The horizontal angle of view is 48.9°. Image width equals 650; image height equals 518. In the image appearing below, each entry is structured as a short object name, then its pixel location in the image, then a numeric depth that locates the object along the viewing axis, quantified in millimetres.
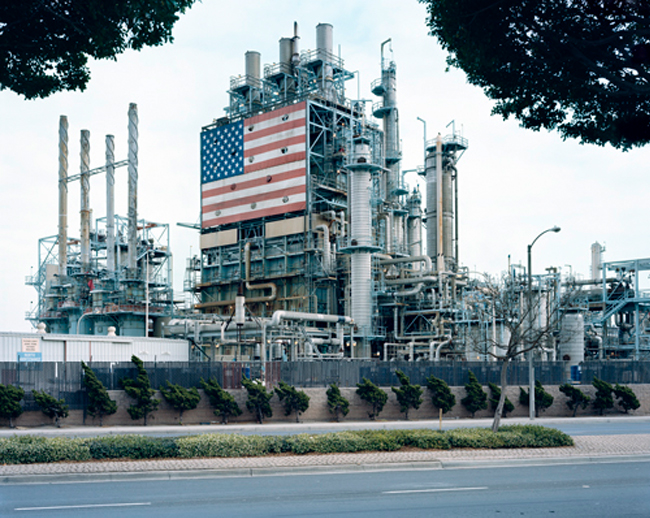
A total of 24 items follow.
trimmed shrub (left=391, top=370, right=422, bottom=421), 33375
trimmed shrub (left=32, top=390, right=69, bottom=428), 28891
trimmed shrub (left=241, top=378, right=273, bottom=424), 31500
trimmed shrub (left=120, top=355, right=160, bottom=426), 30312
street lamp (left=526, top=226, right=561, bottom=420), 31859
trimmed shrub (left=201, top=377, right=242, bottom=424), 31094
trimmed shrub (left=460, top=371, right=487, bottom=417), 34344
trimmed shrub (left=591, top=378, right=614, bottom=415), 36344
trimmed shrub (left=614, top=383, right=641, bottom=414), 36500
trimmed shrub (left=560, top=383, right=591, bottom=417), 35969
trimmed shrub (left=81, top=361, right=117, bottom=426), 29797
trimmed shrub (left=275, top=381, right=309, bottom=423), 31828
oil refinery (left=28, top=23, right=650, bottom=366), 55938
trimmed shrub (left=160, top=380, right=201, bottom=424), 30609
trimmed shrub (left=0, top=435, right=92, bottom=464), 16906
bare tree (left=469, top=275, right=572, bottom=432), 50438
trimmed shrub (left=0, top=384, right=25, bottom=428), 28156
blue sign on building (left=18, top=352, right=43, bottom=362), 34562
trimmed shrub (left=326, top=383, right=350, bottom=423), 32344
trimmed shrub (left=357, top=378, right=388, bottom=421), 32938
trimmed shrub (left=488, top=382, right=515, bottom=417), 34406
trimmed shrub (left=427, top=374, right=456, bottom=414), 33875
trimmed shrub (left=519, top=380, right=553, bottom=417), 35156
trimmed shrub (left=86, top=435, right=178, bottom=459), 17344
